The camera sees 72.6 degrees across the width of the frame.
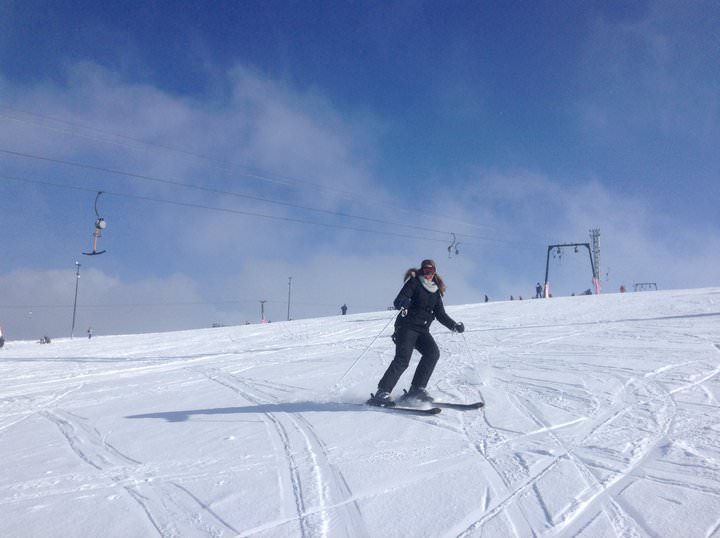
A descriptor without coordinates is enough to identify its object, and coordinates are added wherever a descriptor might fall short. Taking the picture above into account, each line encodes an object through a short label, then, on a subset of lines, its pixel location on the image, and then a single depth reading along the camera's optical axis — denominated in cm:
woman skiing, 542
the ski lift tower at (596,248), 5712
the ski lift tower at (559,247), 4616
